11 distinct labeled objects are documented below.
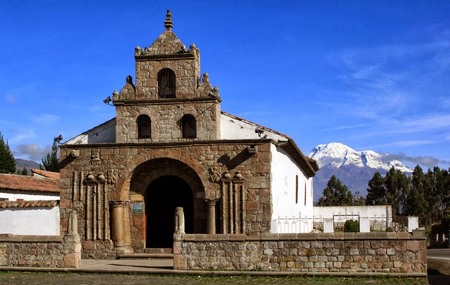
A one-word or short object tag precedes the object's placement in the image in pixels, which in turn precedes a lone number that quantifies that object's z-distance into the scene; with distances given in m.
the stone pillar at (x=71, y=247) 20.69
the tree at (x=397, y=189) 74.60
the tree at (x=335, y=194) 79.88
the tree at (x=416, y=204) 69.06
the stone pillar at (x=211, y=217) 23.63
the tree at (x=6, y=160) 58.31
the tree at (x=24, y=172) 61.39
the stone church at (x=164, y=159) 23.75
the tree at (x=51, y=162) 62.47
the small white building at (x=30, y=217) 25.31
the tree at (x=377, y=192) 76.00
